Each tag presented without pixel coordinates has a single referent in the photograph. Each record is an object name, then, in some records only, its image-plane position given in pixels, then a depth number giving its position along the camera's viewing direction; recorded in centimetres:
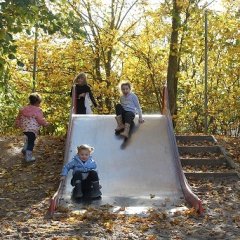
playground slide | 820
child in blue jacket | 812
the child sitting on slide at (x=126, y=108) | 1105
